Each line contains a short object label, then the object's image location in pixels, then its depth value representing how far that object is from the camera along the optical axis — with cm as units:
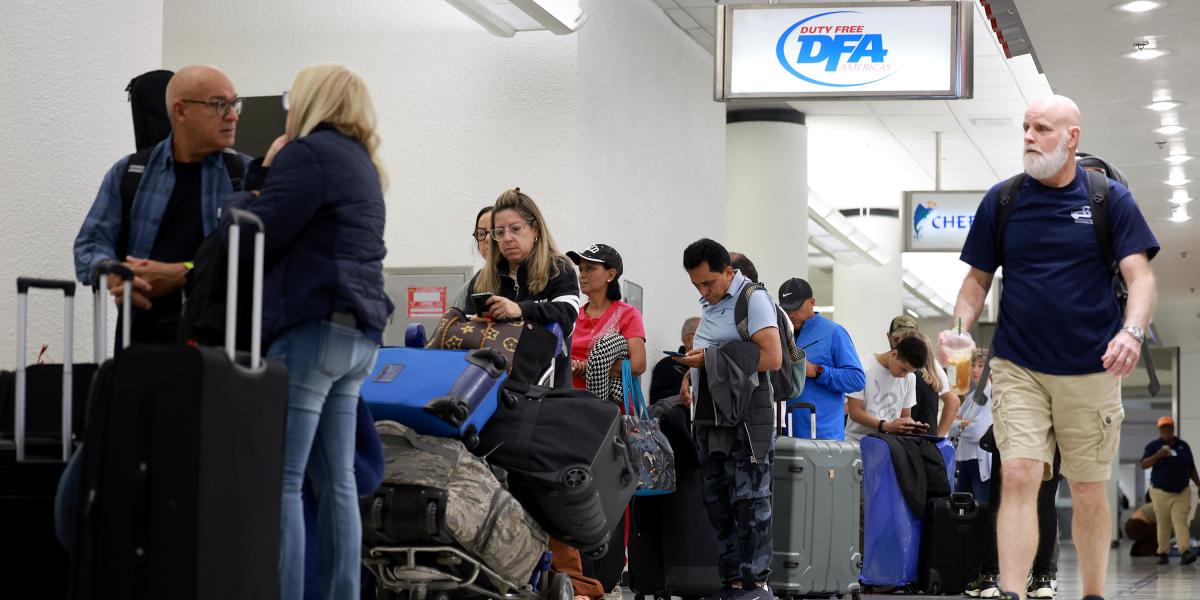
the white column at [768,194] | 1312
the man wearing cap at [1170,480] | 2067
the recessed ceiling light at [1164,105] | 1220
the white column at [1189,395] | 3241
